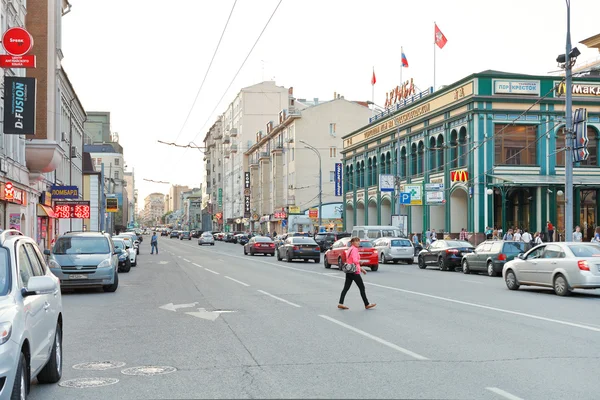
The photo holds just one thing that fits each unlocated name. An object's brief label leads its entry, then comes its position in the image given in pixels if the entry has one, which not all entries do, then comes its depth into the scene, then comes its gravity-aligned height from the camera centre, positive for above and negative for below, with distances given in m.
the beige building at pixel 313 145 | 86.62 +9.58
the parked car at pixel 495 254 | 27.30 -1.27
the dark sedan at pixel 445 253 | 31.98 -1.48
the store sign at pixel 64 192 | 42.56 +1.86
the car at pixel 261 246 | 47.44 -1.61
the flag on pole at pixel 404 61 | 54.41 +12.37
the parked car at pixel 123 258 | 28.98 -1.47
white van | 43.12 -0.63
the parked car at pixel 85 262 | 19.09 -1.06
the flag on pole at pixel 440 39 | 47.66 +12.32
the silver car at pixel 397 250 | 37.59 -1.52
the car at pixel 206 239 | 76.12 -1.81
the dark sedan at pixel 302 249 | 38.66 -1.49
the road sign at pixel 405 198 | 48.59 +1.62
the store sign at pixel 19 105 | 28.62 +4.80
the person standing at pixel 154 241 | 50.97 -1.34
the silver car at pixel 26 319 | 5.65 -0.88
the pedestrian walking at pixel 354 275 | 15.05 -1.15
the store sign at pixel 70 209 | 45.28 +0.89
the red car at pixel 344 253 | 30.52 -1.44
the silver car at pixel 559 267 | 18.02 -1.25
